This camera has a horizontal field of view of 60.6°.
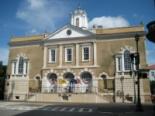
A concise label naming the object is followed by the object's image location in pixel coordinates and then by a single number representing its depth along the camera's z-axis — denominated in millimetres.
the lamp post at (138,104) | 10855
